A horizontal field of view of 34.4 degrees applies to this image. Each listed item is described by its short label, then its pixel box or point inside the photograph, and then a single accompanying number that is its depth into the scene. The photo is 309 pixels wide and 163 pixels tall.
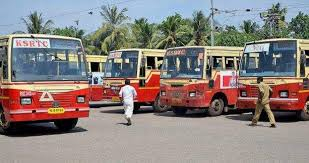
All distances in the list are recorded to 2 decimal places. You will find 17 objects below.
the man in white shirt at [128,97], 15.79
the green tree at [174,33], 48.78
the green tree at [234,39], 50.75
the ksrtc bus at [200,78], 18.19
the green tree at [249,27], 61.41
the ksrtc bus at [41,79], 12.56
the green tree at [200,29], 48.94
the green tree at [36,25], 52.28
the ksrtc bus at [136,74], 20.55
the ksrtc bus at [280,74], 15.74
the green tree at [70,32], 58.72
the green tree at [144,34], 50.37
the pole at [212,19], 36.22
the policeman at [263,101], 14.72
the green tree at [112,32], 48.91
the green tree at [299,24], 69.25
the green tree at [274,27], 49.42
